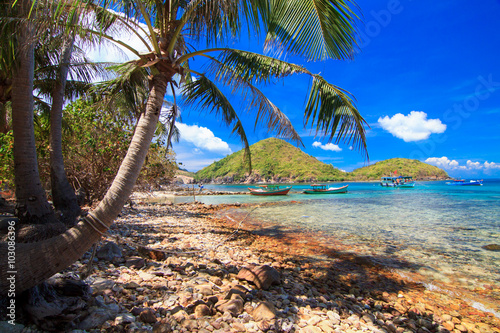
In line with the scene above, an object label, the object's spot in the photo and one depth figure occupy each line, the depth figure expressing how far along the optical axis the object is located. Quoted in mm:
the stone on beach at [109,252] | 3842
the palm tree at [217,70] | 2219
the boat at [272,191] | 37625
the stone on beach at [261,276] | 3646
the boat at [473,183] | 67000
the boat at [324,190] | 40316
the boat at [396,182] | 58822
